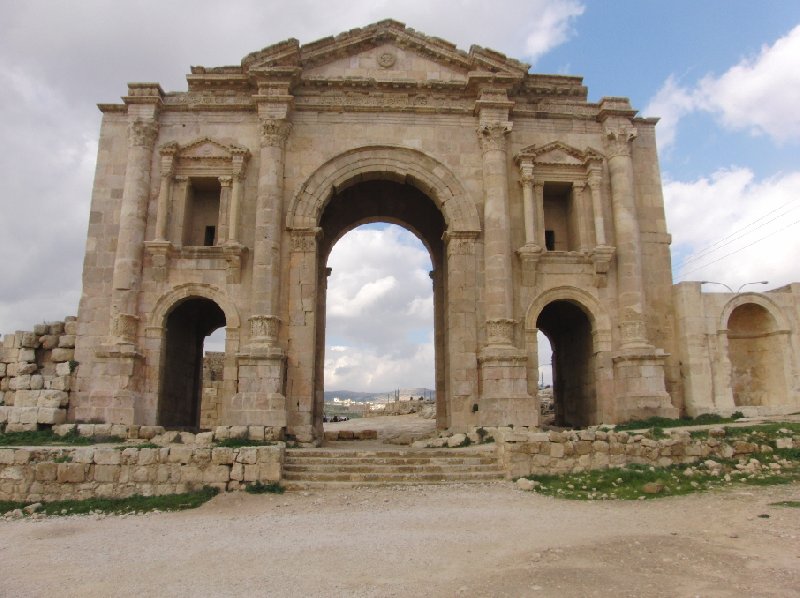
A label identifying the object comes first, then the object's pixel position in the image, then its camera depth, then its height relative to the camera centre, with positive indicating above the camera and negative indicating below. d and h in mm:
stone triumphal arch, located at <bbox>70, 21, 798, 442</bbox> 16203 +5223
